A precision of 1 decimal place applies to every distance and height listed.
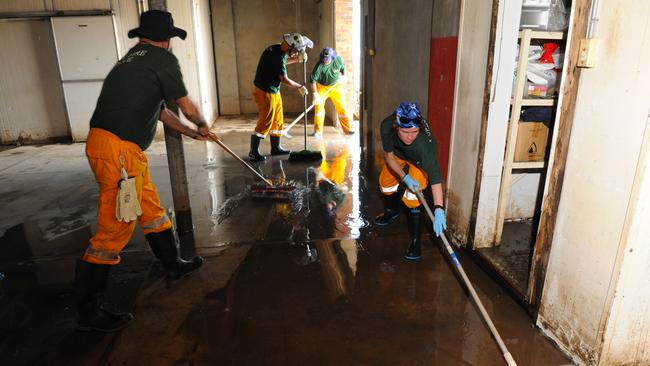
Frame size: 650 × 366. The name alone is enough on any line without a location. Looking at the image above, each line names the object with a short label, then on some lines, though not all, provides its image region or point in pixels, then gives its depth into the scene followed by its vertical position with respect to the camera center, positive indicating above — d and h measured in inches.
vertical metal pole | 139.4 -44.4
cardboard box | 127.6 -25.9
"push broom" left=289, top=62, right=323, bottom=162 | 244.2 -56.7
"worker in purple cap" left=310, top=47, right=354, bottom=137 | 282.5 -19.7
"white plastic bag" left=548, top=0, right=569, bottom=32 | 119.3 +9.6
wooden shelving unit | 114.6 -15.4
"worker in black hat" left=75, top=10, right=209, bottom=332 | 96.1 -20.3
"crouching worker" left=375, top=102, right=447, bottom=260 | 112.0 -32.3
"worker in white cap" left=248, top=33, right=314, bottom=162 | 234.7 -14.5
